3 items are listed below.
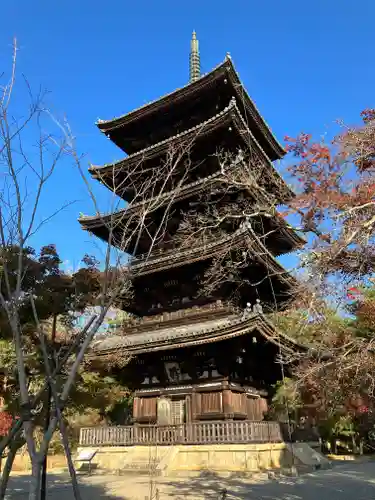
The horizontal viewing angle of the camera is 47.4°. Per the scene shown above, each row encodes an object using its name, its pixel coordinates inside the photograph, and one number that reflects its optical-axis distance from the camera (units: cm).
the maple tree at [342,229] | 779
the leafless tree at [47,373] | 341
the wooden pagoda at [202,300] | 1594
